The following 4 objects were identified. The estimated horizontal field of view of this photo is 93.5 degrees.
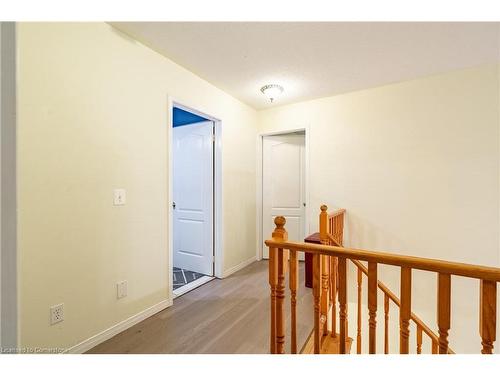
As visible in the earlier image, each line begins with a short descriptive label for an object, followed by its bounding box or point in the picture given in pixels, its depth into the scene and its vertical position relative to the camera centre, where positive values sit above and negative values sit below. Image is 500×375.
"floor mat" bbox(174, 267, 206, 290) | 2.79 -1.12
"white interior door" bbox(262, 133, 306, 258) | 3.55 +0.08
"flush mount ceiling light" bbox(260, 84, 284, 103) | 2.75 +1.17
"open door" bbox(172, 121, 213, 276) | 2.98 -0.11
